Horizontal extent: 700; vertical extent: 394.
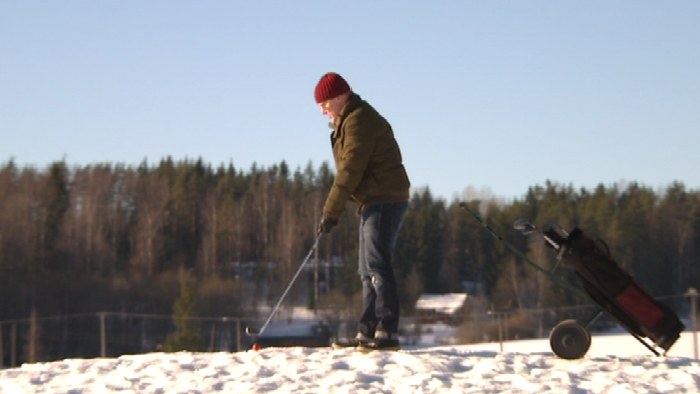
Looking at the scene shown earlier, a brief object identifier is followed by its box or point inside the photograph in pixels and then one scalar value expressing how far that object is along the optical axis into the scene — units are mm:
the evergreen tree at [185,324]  43734
